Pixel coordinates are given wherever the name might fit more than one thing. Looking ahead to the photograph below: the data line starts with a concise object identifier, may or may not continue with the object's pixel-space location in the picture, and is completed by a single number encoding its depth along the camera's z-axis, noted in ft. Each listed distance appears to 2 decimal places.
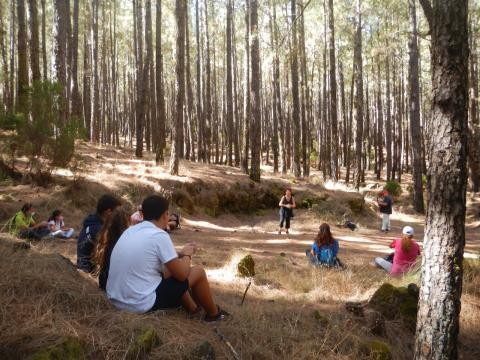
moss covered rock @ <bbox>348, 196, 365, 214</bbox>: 55.25
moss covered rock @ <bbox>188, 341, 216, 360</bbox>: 10.37
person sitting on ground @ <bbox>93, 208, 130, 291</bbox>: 14.17
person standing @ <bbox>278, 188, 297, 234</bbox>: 40.38
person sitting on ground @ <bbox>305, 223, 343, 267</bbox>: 25.49
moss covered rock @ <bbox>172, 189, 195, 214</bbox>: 44.39
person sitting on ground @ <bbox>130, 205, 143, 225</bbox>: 27.38
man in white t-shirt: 11.79
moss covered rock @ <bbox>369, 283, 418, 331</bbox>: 17.52
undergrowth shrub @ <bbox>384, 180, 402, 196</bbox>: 73.36
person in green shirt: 25.10
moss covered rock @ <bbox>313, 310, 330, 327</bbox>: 15.26
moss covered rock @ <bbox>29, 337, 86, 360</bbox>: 8.99
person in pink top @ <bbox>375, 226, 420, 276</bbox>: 24.57
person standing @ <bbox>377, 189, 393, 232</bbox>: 45.45
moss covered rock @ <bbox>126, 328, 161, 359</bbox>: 10.11
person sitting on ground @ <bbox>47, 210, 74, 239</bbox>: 28.53
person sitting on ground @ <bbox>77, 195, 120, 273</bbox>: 16.46
